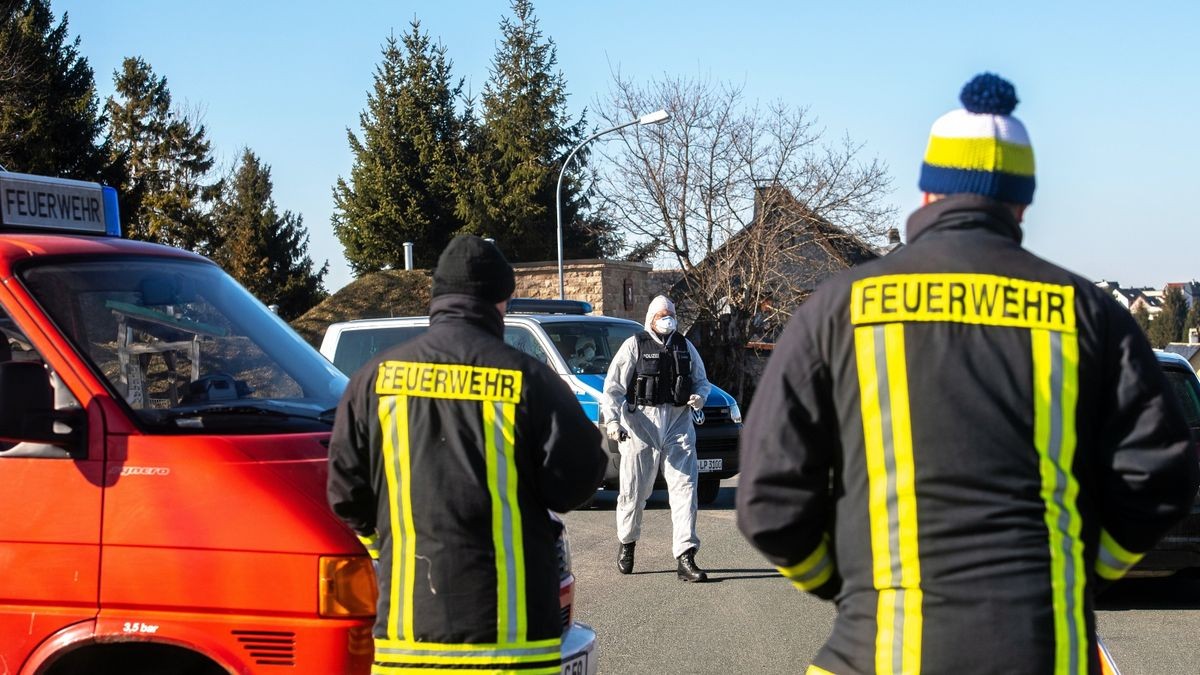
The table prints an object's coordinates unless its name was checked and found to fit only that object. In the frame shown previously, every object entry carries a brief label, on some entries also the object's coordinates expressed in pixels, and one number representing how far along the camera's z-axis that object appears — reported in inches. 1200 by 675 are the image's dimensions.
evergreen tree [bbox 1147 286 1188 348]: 3577.8
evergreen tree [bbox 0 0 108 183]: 1121.4
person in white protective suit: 353.4
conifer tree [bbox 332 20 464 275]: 1772.9
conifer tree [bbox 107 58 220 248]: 1715.9
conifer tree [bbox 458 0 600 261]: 1752.0
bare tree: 1310.3
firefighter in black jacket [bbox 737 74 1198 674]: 94.0
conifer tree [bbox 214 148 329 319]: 2041.1
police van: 512.4
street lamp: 1011.3
